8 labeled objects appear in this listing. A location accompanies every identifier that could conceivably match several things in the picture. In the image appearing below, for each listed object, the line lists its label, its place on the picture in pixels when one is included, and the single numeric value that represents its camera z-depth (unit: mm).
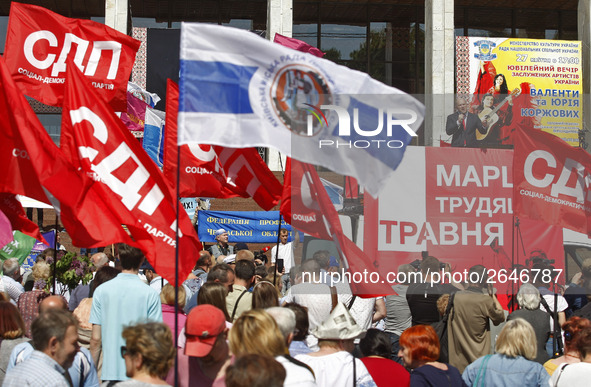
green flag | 12688
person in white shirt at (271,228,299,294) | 14403
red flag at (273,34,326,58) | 13031
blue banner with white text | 16875
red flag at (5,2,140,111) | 11375
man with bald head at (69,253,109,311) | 9602
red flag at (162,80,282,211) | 10062
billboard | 24688
